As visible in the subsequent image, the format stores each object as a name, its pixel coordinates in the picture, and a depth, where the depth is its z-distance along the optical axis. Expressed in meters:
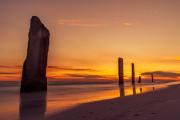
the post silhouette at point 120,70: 37.81
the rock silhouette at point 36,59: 17.12
